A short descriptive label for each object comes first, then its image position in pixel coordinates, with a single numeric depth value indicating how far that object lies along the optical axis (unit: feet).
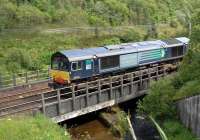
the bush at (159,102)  81.86
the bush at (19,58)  127.24
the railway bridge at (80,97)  78.23
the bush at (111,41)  167.97
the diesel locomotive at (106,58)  93.56
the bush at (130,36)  180.55
